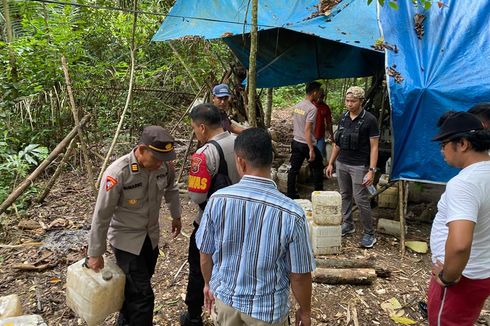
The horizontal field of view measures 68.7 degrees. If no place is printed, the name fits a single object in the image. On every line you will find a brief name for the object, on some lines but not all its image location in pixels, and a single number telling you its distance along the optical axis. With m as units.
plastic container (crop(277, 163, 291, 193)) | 6.37
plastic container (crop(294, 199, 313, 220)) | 4.64
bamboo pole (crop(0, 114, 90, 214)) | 4.54
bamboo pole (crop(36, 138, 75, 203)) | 5.73
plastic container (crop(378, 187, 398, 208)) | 5.54
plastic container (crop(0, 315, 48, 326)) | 2.25
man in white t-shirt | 1.79
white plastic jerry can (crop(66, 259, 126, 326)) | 2.60
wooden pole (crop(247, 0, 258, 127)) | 4.11
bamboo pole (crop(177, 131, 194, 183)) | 6.32
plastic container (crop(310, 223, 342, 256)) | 4.36
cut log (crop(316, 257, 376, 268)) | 4.08
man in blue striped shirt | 1.73
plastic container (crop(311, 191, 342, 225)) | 4.31
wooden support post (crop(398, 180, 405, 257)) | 4.57
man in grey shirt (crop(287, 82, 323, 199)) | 5.66
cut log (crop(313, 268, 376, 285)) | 3.88
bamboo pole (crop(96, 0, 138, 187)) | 4.64
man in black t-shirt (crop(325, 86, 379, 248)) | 4.34
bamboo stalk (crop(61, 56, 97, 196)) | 4.41
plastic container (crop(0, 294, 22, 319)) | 2.64
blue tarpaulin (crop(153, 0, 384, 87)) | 4.87
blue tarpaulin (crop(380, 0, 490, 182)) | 4.11
